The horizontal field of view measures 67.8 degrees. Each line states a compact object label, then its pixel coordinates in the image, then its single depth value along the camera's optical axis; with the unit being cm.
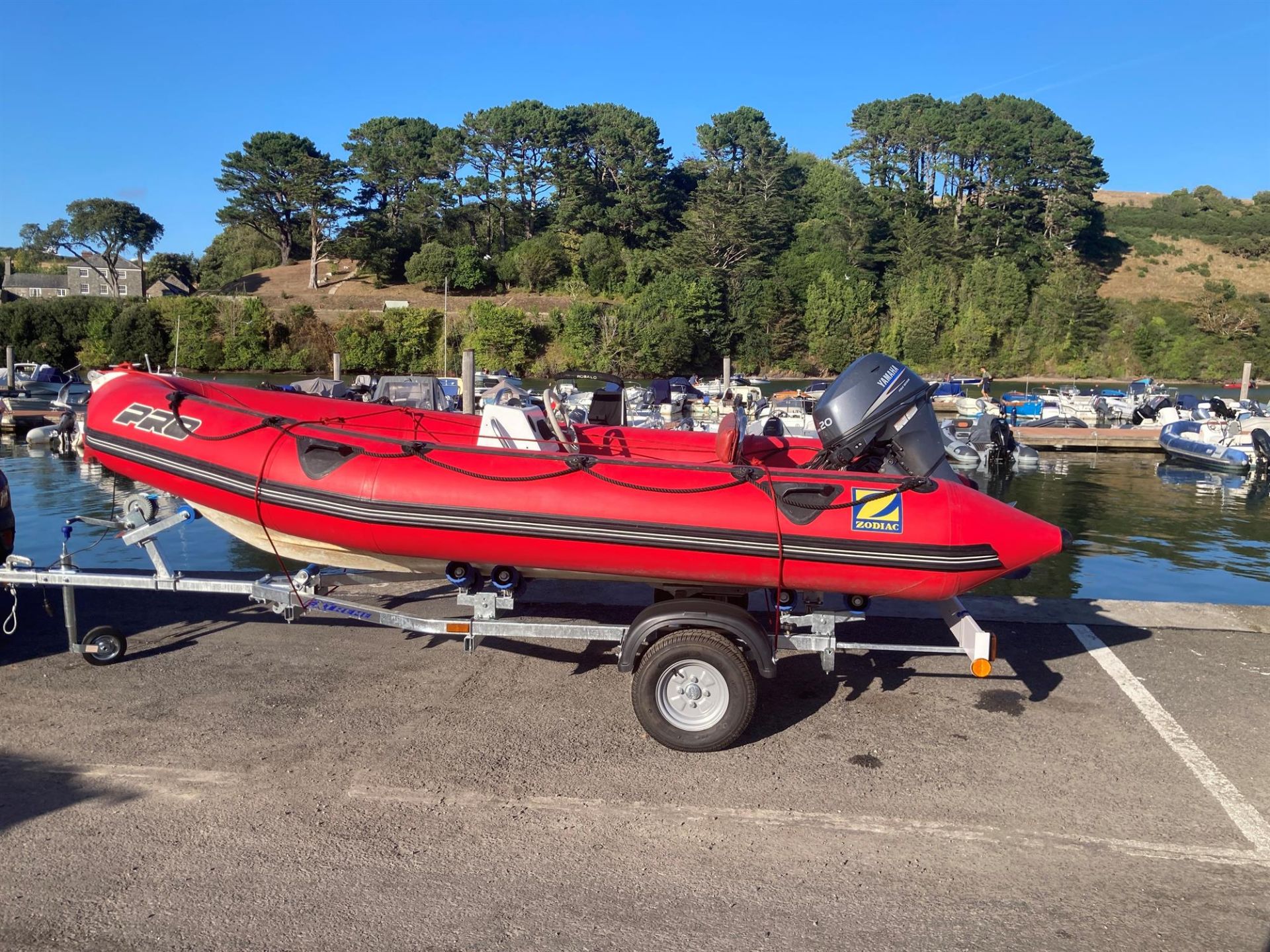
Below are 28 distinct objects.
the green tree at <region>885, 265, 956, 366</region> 6975
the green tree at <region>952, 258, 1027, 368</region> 6931
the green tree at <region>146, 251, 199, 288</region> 8625
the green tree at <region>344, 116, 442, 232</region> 8206
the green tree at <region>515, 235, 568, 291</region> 7269
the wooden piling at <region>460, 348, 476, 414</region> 1840
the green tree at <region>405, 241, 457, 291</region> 7106
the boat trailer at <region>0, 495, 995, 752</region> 445
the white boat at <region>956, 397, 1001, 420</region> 3016
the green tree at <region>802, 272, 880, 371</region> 7000
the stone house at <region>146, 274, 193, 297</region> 7988
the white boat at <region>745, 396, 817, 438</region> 2258
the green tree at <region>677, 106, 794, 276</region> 7250
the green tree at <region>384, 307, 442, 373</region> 6306
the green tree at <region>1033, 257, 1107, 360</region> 6975
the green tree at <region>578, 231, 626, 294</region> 7225
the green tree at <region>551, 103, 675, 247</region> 7812
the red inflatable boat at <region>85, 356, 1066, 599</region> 466
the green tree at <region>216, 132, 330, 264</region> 7512
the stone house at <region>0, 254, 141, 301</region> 8450
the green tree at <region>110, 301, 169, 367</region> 5816
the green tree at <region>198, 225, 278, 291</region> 7869
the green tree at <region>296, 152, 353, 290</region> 7369
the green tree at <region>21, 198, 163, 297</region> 9081
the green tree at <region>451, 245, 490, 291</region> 7138
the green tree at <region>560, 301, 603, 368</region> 6456
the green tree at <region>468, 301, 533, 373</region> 6272
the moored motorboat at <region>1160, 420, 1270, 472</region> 2250
